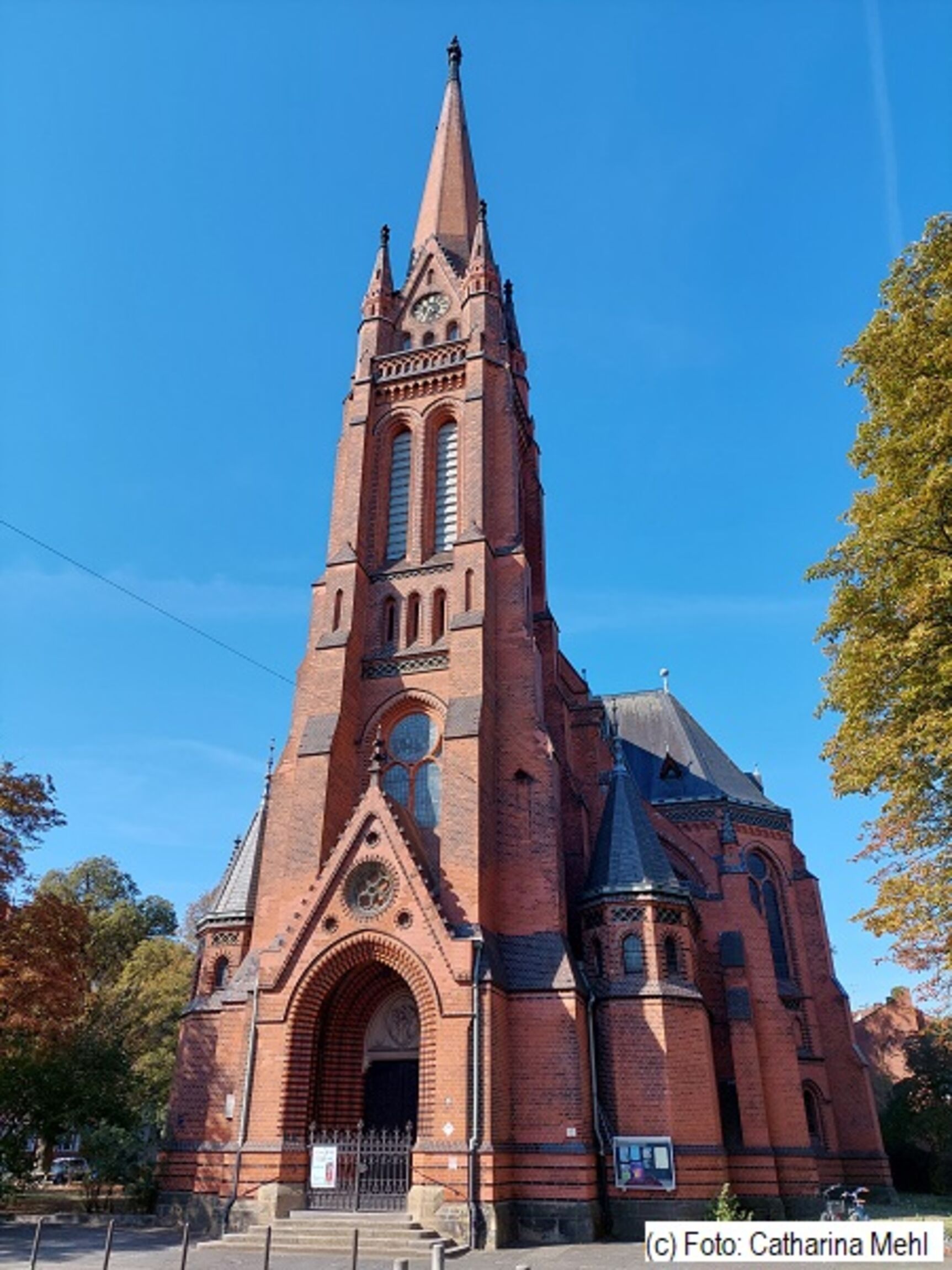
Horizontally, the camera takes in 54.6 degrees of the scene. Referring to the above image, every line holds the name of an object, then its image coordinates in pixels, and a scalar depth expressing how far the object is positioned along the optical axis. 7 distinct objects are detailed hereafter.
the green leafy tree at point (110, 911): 46.59
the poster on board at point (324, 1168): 18.64
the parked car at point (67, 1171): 35.03
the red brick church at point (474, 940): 20.53
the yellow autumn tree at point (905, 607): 14.61
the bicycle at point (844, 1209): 21.77
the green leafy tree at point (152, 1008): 38.00
